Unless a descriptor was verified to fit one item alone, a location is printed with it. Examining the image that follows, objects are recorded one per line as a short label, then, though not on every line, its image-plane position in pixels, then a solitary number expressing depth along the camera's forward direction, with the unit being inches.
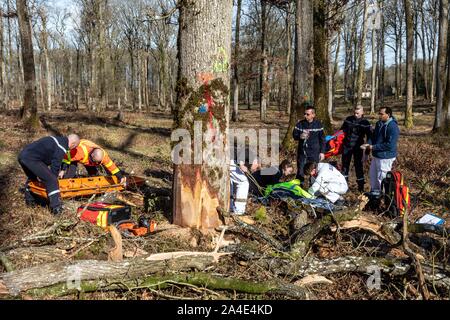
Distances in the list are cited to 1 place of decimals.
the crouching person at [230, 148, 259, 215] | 234.5
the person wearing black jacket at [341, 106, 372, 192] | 307.0
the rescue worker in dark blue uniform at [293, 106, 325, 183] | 300.0
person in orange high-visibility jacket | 255.3
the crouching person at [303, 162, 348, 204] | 247.1
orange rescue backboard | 237.8
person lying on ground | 274.4
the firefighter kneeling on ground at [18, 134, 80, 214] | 223.3
